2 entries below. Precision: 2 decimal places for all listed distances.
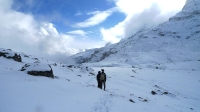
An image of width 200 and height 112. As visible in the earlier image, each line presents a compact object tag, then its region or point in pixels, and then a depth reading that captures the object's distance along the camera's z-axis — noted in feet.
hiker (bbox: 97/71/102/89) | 60.39
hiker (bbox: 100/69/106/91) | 60.49
